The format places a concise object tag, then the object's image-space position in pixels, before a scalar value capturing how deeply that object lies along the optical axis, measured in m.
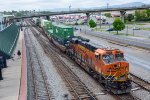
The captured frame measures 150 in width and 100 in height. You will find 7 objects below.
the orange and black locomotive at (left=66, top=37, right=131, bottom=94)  20.88
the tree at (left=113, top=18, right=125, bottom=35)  76.93
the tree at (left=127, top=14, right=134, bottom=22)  141.76
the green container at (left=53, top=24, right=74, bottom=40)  42.65
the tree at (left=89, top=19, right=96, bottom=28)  102.25
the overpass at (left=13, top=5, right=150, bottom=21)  130.75
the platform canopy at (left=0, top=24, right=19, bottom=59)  36.81
